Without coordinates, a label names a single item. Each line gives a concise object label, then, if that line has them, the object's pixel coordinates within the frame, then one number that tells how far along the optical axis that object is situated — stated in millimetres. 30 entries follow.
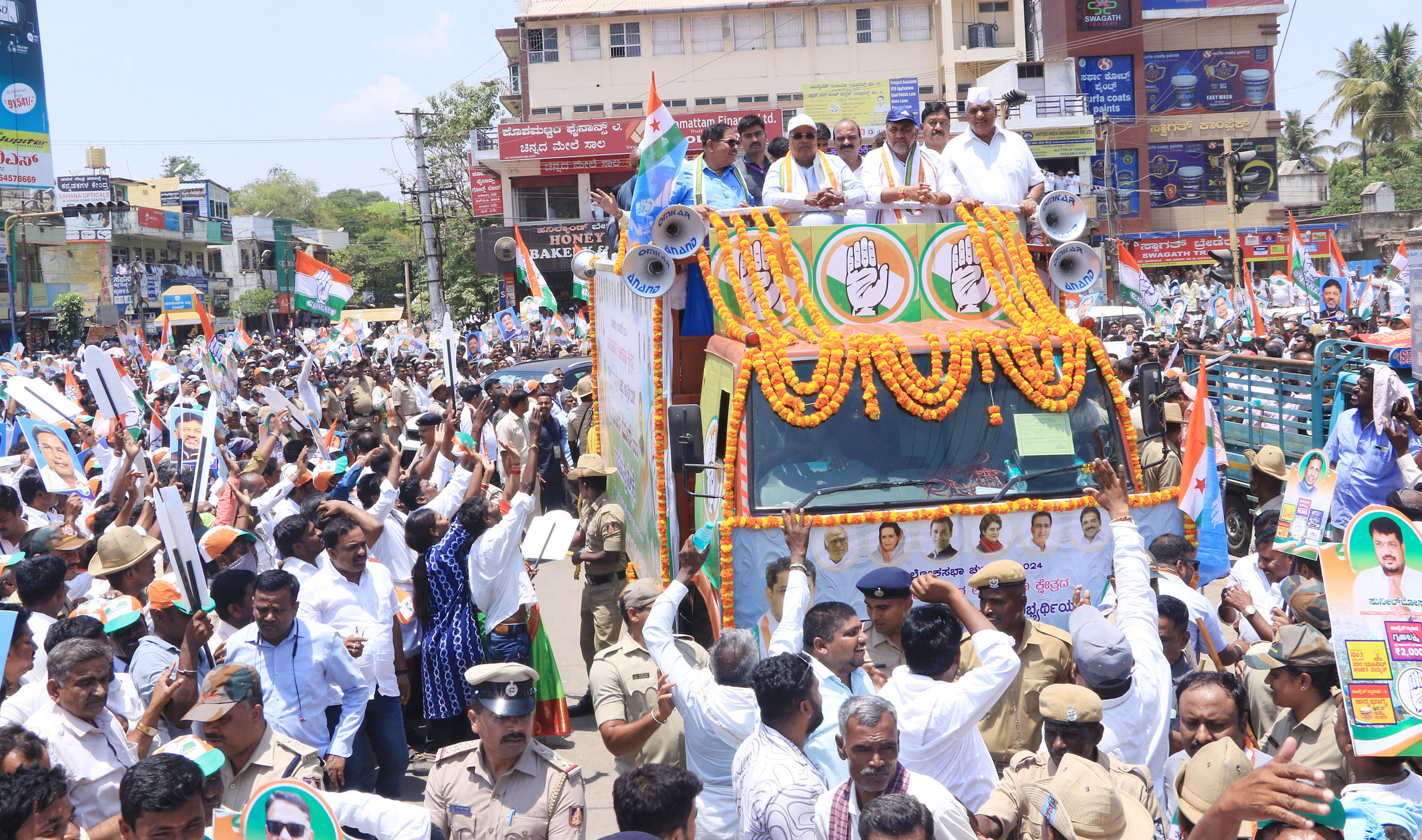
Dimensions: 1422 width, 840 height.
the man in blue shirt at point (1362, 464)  8422
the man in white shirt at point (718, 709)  3992
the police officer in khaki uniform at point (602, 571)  7219
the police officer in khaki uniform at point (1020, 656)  4445
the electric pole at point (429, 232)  29656
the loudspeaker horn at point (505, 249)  36506
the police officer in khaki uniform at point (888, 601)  4695
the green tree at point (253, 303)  56938
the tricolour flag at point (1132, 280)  18531
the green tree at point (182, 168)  110750
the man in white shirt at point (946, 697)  3643
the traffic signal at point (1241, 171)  22031
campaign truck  5551
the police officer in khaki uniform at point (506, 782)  3654
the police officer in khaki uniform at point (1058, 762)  3311
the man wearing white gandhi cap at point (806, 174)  7191
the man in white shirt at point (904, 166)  7238
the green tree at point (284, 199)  113938
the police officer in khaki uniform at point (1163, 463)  8531
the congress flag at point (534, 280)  18531
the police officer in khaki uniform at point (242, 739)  3809
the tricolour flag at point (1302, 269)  20078
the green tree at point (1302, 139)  72250
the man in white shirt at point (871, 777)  3203
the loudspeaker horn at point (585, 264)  10266
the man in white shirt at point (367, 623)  5504
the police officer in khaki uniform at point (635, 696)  4480
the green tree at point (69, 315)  42125
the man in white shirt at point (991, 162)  7254
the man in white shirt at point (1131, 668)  3676
